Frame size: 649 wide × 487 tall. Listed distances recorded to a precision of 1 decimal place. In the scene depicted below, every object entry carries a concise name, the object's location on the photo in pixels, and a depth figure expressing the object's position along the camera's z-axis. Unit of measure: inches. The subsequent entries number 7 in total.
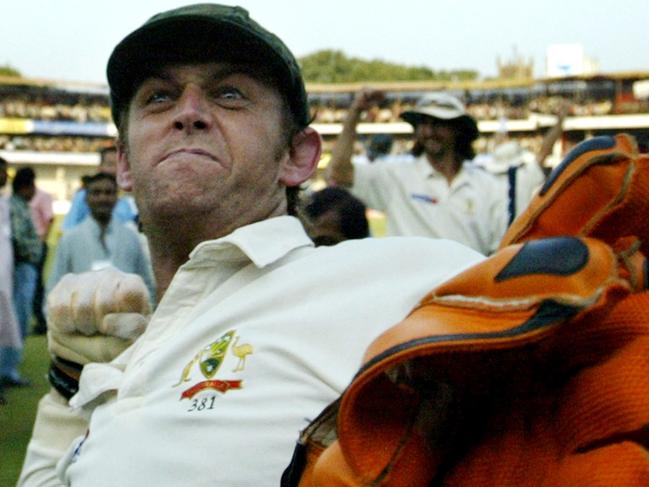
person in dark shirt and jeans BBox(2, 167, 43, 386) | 378.0
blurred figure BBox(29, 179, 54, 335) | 466.0
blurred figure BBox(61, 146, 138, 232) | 384.8
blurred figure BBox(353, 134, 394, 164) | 380.8
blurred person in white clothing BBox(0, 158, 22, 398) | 309.0
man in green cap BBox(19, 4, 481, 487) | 68.4
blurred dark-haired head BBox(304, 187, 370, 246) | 176.5
